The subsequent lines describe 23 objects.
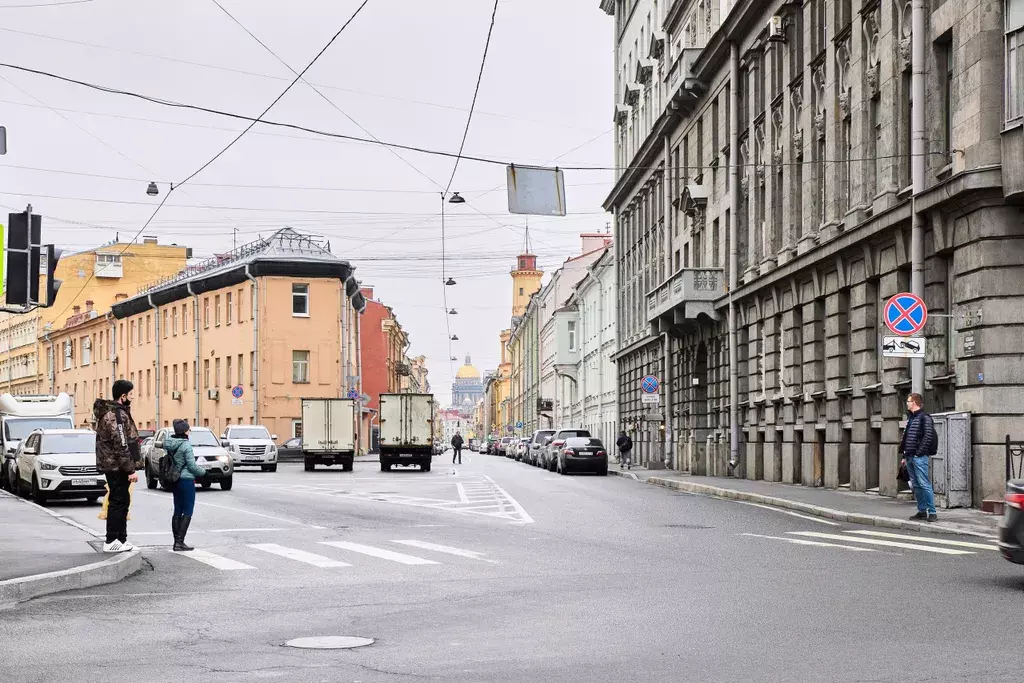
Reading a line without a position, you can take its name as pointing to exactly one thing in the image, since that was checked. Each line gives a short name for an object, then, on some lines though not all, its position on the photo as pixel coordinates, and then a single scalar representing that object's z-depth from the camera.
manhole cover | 8.96
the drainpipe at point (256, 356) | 71.56
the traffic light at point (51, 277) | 19.98
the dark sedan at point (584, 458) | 48.16
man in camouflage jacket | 15.35
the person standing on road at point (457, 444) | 76.85
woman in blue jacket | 16.66
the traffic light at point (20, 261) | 17.19
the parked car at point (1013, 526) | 12.14
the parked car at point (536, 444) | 64.25
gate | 21.44
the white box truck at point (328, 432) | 52.75
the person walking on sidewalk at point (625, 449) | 55.62
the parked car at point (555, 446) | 53.06
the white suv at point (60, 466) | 27.22
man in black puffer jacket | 19.19
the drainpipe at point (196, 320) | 77.57
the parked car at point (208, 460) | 33.19
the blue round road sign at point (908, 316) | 20.56
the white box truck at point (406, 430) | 52.72
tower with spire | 188.88
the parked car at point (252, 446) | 51.44
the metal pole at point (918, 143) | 24.02
